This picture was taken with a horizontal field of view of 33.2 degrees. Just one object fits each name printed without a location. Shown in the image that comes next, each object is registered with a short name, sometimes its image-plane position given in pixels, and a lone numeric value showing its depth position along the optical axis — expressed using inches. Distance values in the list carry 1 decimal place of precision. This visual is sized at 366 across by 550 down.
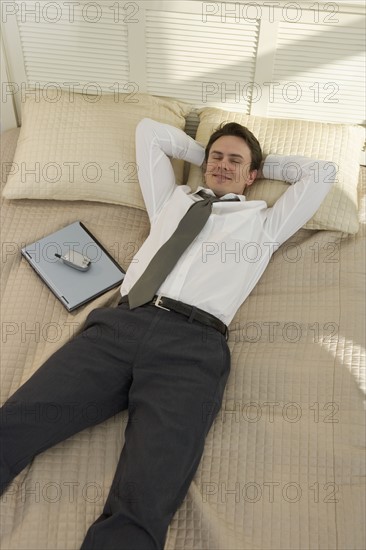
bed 57.8
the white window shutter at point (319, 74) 85.3
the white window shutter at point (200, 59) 86.9
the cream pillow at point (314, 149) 81.4
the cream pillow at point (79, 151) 85.4
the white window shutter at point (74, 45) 87.6
